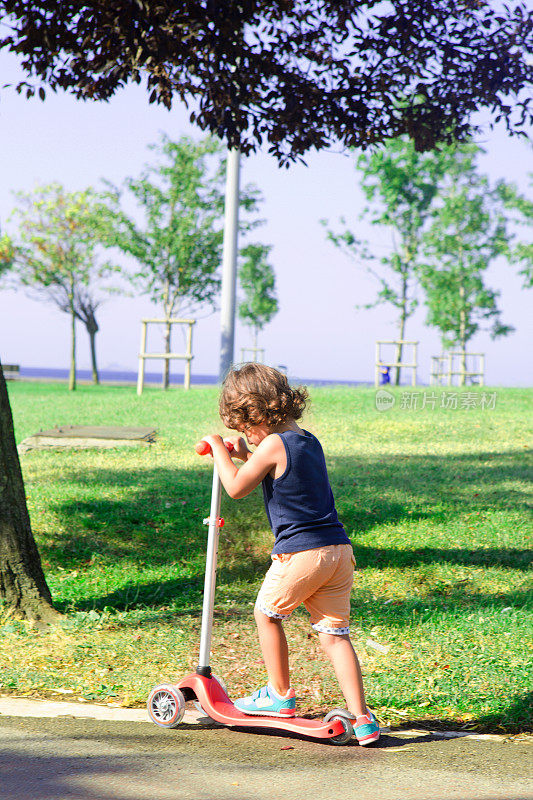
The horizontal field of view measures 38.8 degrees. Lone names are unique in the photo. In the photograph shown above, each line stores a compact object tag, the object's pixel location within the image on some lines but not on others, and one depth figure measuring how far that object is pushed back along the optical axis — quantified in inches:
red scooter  123.9
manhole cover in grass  408.2
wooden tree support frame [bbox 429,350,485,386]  1158.7
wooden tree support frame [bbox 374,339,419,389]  919.2
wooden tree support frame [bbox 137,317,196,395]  822.5
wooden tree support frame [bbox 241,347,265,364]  1285.2
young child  124.0
